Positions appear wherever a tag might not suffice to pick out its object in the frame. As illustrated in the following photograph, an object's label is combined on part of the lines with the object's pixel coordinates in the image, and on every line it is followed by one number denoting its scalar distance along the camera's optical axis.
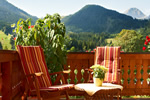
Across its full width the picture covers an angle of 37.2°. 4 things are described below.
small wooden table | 3.17
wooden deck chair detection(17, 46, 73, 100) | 3.24
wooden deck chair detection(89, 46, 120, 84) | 4.35
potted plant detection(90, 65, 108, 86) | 3.46
